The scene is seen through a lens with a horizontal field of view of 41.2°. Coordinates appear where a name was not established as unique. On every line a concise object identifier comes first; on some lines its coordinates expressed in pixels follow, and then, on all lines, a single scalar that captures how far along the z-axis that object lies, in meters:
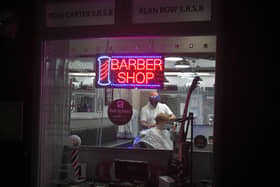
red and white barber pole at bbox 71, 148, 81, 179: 5.62
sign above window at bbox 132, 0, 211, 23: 3.71
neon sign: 5.13
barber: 7.00
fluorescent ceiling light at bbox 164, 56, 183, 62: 6.96
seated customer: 6.52
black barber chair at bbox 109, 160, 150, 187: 5.61
